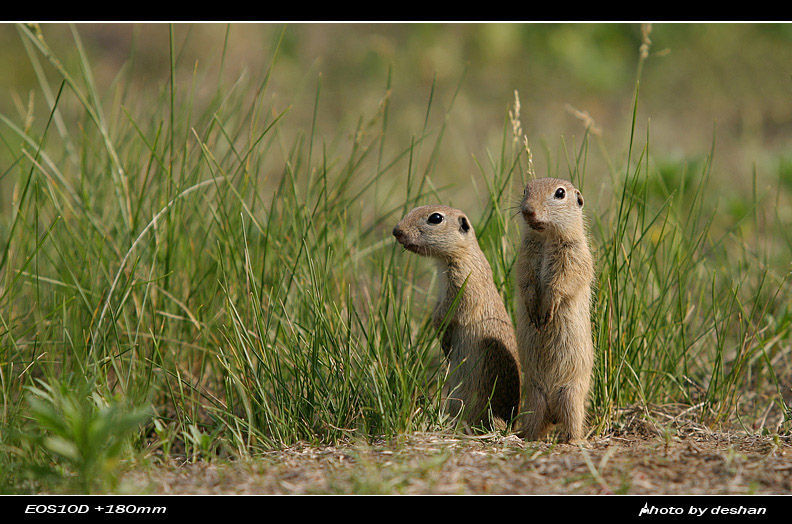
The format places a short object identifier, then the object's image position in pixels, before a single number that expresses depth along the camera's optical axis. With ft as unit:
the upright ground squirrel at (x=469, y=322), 24.68
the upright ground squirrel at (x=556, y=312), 23.18
